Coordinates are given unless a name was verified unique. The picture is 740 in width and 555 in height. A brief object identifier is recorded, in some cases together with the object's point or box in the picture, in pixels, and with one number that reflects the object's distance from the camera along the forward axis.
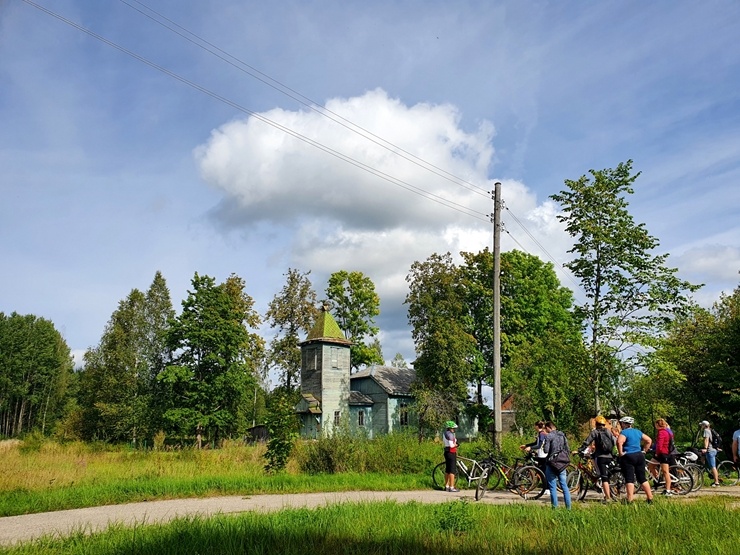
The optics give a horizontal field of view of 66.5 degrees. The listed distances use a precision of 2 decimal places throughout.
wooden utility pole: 19.08
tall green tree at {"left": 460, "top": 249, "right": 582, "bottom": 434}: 42.34
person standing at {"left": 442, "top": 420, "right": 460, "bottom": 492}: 16.30
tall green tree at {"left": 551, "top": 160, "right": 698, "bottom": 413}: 19.67
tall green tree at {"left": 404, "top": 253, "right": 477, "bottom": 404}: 39.16
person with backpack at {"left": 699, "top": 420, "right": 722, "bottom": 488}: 16.92
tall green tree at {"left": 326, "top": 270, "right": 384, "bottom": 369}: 51.25
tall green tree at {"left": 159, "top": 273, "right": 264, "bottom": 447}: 37.09
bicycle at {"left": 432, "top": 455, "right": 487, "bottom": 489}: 16.69
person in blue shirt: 11.98
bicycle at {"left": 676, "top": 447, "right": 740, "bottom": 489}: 15.25
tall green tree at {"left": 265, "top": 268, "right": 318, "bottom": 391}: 45.50
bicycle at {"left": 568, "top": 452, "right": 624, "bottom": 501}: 14.16
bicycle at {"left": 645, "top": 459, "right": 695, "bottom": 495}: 15.03
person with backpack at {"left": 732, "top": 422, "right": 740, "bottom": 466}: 15.88
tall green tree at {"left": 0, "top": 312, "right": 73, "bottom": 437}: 65.00
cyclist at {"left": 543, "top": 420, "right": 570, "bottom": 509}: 11.84
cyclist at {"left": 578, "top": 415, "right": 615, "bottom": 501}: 13.11
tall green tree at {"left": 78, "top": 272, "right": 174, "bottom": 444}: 44.41
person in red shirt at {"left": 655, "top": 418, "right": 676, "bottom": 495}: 15.06
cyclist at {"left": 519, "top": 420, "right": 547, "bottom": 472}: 12.37
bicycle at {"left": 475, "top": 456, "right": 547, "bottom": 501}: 14.94
